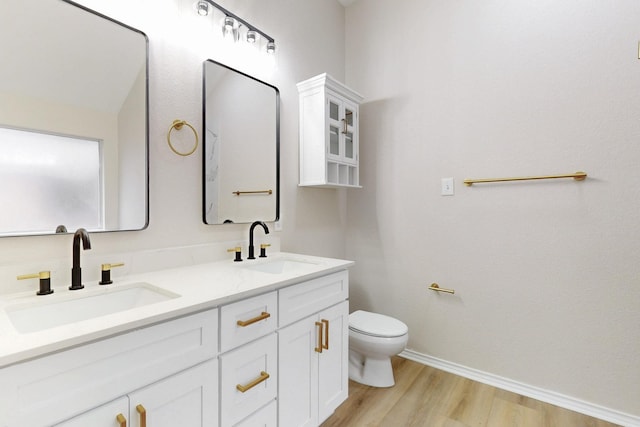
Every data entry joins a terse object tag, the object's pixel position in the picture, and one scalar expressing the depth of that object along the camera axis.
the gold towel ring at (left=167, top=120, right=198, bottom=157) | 1.42
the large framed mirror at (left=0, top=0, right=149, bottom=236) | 1.02
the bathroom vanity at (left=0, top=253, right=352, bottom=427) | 0.68
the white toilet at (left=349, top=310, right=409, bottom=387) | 1.81
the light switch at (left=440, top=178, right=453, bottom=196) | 2.09
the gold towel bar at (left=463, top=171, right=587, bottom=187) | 1.65
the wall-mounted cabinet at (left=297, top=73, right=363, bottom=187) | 1.99
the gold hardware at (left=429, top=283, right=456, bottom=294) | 2.07
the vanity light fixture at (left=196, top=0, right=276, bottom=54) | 1.48
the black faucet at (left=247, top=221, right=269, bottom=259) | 1.70
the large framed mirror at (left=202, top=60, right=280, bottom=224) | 1.58
